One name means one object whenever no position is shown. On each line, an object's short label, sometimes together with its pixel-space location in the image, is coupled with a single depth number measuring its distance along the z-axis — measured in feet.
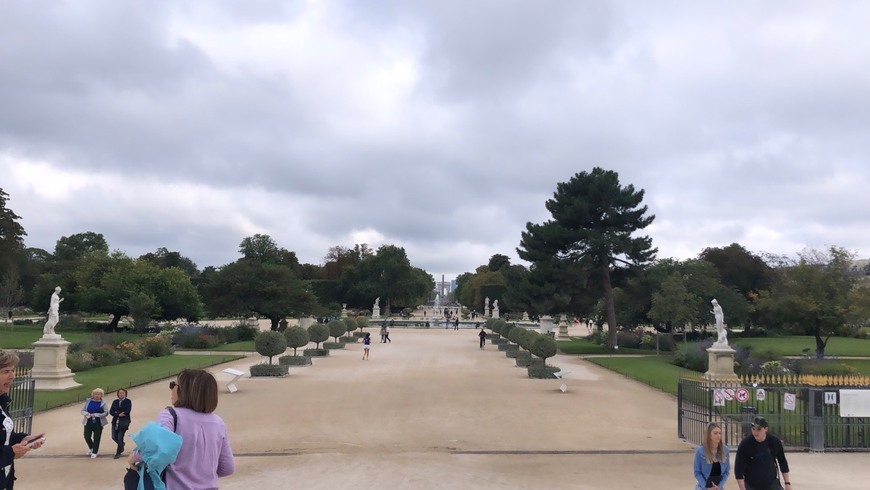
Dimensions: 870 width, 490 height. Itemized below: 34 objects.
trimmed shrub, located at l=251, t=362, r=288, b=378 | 75.46
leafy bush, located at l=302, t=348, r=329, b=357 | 102.47
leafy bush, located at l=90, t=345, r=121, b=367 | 84.38
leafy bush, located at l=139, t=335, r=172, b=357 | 99.22
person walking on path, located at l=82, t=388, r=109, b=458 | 33.99
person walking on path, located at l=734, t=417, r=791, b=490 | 19.61
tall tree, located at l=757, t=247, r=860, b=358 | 91.25
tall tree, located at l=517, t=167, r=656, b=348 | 118.21
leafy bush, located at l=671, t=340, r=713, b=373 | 86.44
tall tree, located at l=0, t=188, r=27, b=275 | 167.43
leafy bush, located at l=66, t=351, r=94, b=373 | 77.26
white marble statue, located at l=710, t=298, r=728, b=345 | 68.44
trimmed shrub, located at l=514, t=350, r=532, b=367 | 89.66
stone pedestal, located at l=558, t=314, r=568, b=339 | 166.54
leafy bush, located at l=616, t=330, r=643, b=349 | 127.03
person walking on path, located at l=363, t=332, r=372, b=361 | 98.99
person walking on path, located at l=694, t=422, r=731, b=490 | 19.33
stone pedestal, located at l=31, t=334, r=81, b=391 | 62.59
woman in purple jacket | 11.51
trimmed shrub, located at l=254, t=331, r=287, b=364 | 75.72
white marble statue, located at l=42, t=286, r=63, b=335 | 65.69
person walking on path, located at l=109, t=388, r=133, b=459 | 34.96
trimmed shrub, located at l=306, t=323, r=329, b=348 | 103.91
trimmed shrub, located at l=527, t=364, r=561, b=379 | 75.77
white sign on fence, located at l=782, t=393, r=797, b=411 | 36.55
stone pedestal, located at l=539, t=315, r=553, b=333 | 152.84
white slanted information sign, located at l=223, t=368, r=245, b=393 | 62.26
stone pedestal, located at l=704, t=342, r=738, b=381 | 67.56
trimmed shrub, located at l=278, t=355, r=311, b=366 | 85.72
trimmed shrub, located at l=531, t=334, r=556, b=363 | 77.97
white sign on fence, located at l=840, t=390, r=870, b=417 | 37.37
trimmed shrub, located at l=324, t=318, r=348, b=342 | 119.75
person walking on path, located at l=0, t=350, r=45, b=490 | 13.67
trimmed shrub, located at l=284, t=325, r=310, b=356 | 88.58
